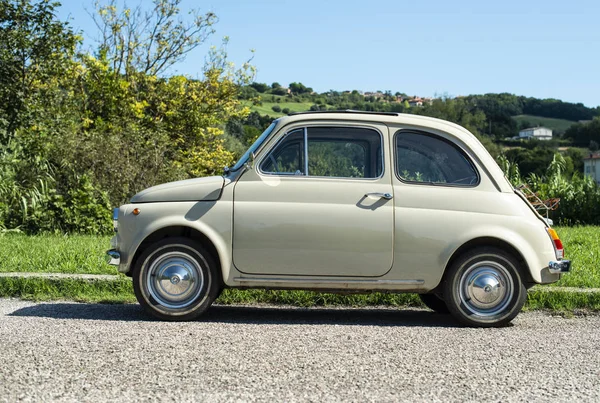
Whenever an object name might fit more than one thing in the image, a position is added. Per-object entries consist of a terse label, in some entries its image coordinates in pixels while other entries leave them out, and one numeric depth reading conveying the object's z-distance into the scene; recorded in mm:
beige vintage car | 6891
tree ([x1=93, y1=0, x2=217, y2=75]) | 25594
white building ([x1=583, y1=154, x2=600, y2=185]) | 95425
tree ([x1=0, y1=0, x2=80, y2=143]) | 17359
